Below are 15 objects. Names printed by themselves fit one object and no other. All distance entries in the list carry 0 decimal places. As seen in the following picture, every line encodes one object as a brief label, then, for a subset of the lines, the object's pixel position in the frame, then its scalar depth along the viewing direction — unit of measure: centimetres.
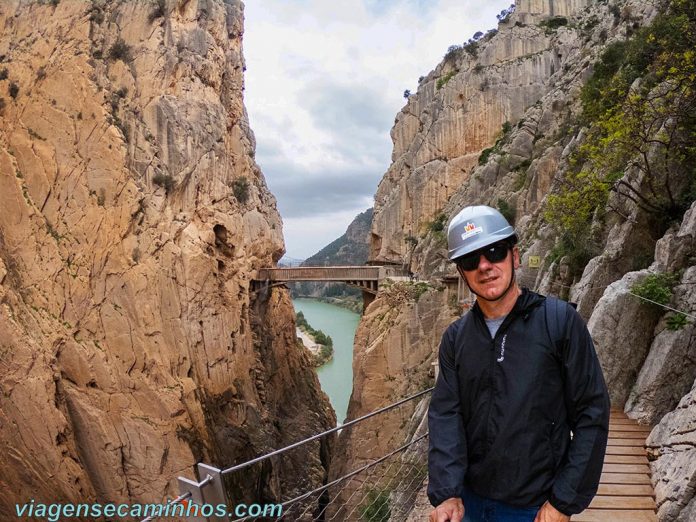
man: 183
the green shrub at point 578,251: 902
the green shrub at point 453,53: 3300
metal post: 233
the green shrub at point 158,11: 2159
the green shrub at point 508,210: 2103
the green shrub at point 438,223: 2563
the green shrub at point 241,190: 2339
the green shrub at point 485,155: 2725
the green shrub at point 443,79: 3225
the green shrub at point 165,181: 1958
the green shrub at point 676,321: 489
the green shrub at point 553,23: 3221
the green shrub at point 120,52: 2086
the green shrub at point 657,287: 530
